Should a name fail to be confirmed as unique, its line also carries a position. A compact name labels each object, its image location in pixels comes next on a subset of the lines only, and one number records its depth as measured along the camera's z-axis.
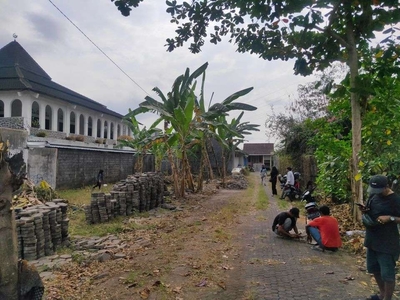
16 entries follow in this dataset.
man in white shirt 14.67
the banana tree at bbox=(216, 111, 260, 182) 22.96
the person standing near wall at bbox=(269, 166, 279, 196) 16.56
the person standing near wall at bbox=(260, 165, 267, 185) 23.59
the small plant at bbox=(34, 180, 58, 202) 10.22
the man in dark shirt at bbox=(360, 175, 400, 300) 4.02
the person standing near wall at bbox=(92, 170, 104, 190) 15.57
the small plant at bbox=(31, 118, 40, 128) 23.19
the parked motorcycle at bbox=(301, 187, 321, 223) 8.15
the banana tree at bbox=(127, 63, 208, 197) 13.11
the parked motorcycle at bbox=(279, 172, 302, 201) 14.87
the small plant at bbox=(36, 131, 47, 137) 19.67
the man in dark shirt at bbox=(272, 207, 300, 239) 7.76
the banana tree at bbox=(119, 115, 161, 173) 20.14
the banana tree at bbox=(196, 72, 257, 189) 14.47
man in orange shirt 6.76
